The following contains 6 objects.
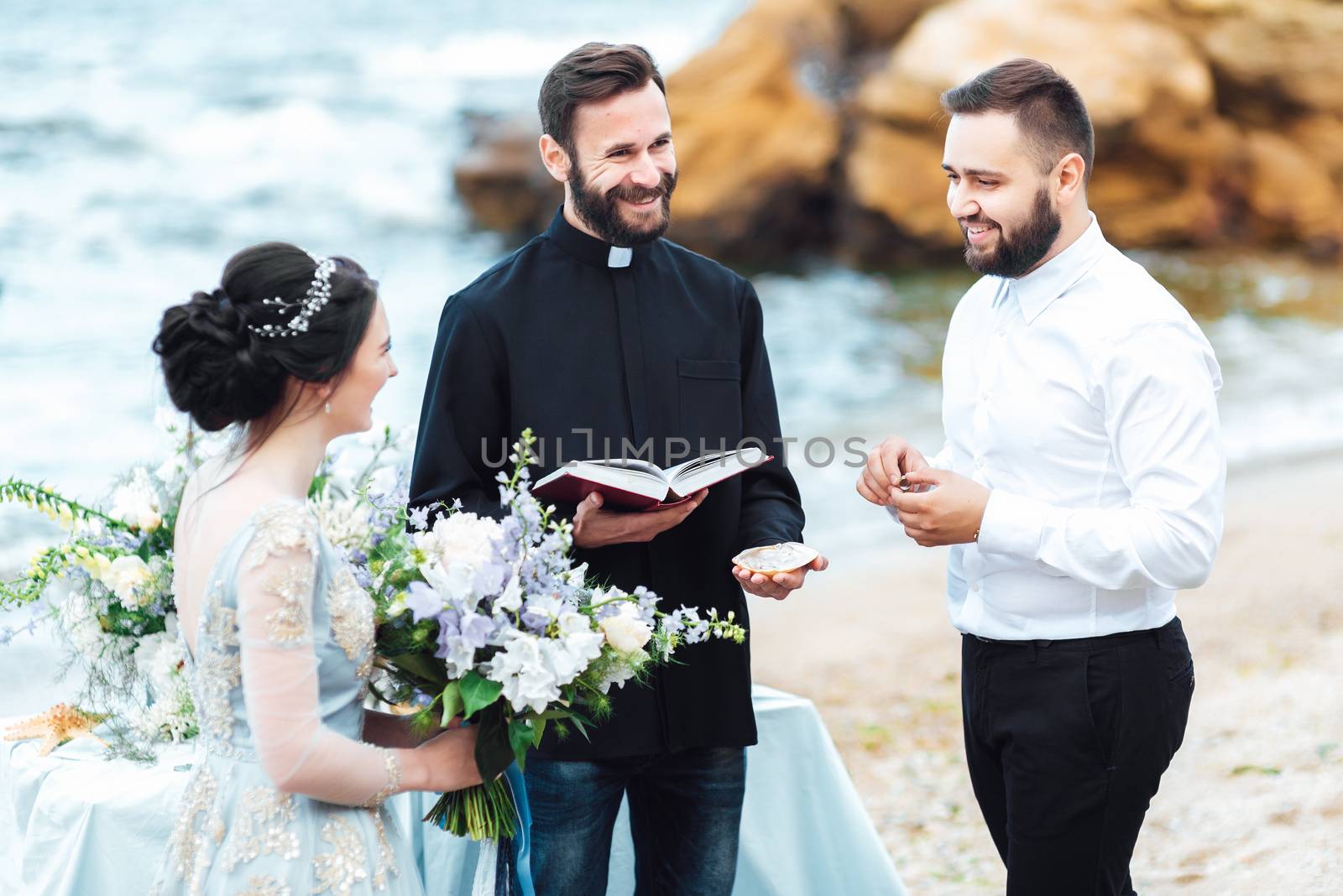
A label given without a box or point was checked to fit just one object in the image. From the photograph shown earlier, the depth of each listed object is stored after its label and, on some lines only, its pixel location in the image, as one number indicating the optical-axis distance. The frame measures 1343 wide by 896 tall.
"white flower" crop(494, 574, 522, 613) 4.57
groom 5.29
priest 6.02
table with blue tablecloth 6.00
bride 4.38
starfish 6.47
